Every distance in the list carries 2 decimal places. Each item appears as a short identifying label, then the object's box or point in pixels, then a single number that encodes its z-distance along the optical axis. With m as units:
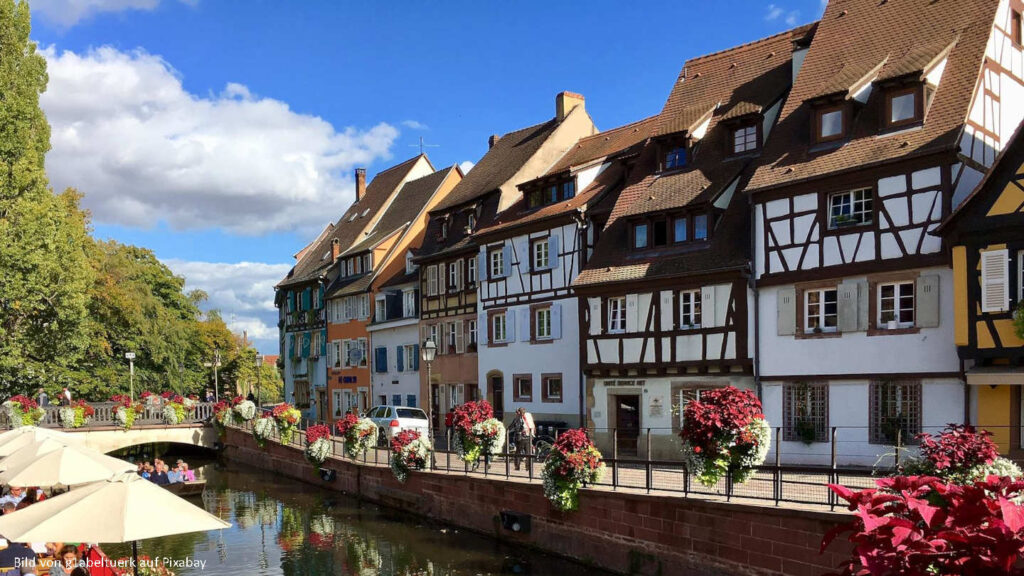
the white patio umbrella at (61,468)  15.00
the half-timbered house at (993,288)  17.45
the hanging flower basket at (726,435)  15.00
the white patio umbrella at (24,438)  19.12
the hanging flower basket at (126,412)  38.28
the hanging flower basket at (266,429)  35.75
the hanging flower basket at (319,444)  29.84
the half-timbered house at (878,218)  19.14
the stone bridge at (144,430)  38.16
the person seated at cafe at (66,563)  12.14
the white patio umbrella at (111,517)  9.88
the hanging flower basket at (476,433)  21.98
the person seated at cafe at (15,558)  13.16
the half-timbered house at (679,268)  23.08
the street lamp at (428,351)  24.97
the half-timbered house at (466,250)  34.81
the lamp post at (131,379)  40.13
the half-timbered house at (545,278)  29.20
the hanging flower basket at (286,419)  34.25
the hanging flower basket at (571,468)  17.91
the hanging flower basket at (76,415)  37.12
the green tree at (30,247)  32.97
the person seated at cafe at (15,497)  17.33
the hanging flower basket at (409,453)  24.06
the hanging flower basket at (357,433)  27.09
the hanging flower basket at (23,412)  34.06
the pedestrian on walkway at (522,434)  21.97
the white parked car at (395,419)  30.64
